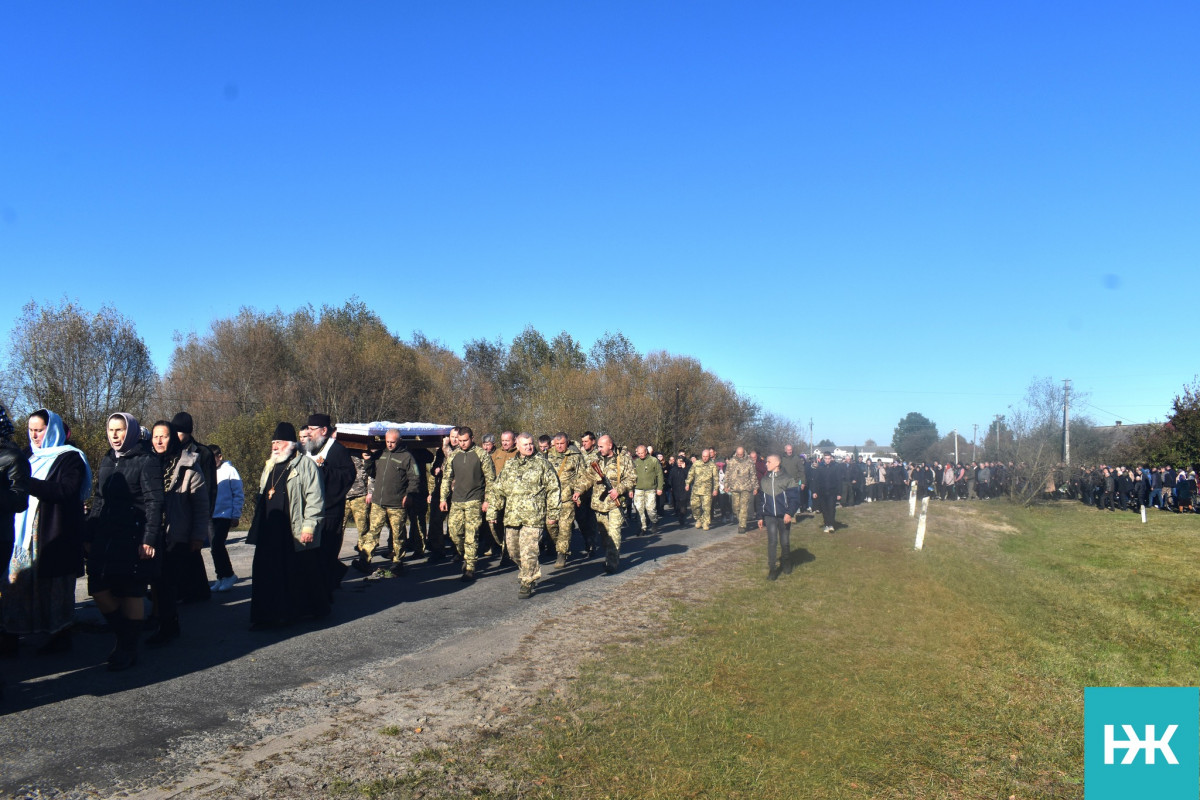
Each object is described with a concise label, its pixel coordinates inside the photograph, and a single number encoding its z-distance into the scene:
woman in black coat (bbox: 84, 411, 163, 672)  6.09
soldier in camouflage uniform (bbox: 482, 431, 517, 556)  12.60
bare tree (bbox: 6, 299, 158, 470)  32.00
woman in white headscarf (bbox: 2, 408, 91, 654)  6.09
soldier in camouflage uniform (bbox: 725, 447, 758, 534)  19.02
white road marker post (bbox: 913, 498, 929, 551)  16.00
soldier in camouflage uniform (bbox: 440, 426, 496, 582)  11.05
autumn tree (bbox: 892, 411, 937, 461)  142.75
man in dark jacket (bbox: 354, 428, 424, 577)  10.76
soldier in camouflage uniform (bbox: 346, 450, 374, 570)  11.02
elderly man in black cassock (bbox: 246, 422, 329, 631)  7.84
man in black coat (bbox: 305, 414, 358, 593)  9.19
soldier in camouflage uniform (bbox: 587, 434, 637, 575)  12.02
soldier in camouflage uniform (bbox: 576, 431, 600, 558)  13.64
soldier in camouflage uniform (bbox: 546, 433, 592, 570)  11.80
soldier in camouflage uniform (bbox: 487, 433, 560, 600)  10.01
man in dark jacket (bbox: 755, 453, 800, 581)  11.96
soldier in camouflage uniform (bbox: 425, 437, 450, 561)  12.73
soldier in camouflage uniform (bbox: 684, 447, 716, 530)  19.50
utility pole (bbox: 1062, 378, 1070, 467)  47.84
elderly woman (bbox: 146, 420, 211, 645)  7.71
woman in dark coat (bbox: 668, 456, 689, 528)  20.64
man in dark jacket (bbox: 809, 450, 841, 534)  19.19
